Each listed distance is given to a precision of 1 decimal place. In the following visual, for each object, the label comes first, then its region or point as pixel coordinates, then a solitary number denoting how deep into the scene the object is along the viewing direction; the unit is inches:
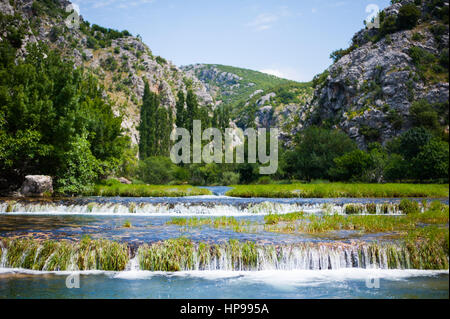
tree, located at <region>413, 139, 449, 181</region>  1738.9
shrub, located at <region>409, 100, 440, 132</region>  2626.7
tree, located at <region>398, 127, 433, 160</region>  2055.9
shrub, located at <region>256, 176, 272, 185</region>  2578.7
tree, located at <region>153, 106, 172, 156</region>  3471.0
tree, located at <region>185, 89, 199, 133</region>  3523.6
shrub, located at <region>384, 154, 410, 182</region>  1973.4
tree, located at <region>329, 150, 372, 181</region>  2183.8
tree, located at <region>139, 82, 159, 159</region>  3408.0
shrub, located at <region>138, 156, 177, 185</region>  2589.3
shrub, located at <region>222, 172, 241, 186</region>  2704.2
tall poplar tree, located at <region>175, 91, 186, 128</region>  3580.2
